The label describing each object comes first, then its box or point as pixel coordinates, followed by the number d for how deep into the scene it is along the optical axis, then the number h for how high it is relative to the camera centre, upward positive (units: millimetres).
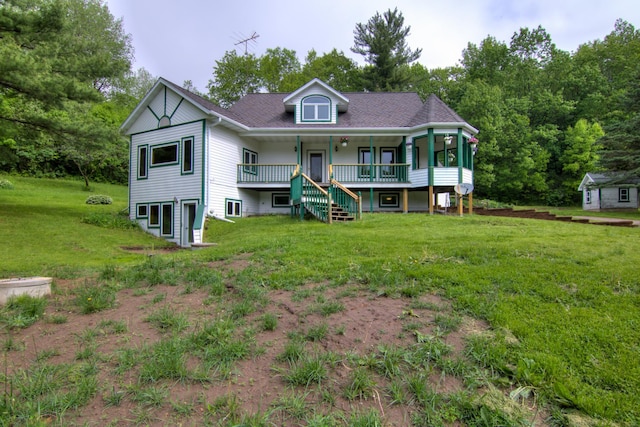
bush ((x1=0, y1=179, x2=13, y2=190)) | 19062 +2186
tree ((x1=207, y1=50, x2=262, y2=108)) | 33375 +14419
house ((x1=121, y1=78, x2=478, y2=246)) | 14008 +3322
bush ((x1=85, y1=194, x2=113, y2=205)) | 18266 +1261
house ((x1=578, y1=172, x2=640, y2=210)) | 25828 +1974
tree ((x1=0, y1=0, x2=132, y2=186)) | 10594 +4996
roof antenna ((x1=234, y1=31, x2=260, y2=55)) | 25841 +14130
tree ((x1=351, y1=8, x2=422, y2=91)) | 31312 +16228
